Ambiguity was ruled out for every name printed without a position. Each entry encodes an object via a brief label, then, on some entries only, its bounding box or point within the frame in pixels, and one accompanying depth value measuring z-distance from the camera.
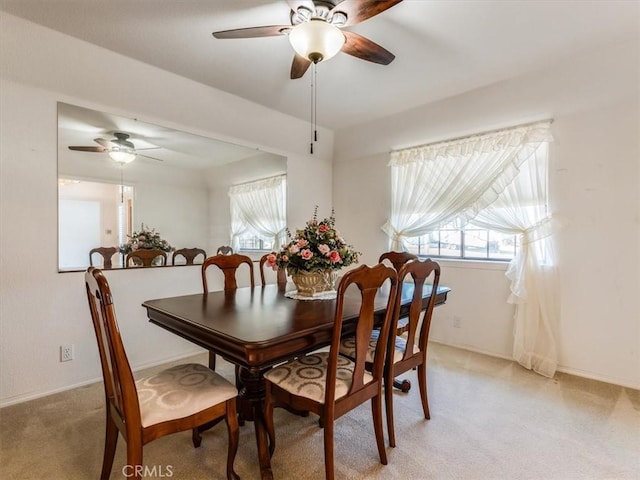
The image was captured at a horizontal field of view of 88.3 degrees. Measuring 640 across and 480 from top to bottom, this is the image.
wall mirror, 2.54
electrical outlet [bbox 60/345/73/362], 2.50
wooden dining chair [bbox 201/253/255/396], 2.41
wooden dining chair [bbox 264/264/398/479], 1.45
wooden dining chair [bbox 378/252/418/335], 3.06
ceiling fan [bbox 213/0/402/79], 1.80
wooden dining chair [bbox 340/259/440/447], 1.79
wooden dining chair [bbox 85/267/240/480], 1.24
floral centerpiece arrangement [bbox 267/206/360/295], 2.09
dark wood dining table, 1.35
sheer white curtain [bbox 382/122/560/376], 2.87
